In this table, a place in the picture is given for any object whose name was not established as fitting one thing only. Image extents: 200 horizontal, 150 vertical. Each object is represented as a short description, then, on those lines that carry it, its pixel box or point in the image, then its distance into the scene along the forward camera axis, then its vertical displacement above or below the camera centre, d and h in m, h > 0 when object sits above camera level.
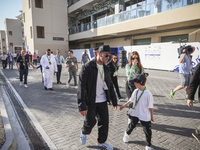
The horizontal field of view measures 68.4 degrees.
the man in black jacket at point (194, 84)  2.97 -0.53
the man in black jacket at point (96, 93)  2.66 -0.65
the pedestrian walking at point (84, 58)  12.82 +0.04
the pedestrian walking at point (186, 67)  5.52 -0.36
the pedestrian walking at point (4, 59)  18.46 -0.01
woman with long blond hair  4.02 -0.27
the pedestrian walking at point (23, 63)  8.27 -0.23
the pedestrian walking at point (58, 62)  9.40 -0.21
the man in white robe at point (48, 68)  7.79 -0.49
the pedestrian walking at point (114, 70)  5.60 -0.45
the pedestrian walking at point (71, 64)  8.16 -0.30
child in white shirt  2.75 -0.92
